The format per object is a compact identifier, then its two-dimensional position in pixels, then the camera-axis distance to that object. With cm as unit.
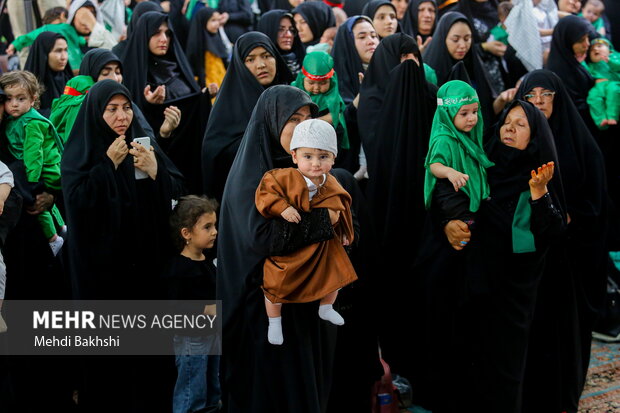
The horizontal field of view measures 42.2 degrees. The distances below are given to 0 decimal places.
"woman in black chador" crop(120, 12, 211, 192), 562
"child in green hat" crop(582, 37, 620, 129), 643
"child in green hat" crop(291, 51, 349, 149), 531
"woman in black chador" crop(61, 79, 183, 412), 426
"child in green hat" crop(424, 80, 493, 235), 429
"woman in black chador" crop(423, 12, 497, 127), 591
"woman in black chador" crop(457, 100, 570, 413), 435
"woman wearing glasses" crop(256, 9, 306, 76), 672
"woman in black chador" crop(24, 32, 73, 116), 586
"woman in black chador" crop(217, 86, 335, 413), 343
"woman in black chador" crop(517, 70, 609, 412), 479
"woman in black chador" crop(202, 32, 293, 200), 496
